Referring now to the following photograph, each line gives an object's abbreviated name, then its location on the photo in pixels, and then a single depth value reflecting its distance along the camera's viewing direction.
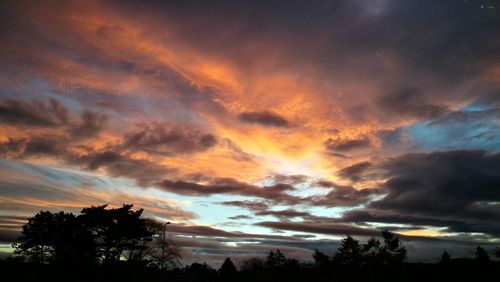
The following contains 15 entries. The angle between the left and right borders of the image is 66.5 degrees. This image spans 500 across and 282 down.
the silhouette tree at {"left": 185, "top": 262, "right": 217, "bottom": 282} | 51.12
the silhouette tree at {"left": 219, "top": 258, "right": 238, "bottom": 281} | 49.06
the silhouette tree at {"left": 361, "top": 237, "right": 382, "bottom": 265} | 82.59
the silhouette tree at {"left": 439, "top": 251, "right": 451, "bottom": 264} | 77.18
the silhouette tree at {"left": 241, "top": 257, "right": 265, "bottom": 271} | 76.97
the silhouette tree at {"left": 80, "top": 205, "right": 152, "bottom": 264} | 56.66
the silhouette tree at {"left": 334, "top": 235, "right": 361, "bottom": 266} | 83.71
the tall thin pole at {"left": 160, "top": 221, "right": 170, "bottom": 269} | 63.92
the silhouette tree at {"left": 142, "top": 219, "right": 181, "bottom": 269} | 66.00
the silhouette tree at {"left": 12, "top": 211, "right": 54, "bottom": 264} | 62.16
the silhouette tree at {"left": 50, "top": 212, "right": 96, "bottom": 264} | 55.31
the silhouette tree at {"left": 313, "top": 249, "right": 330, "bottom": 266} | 74.95
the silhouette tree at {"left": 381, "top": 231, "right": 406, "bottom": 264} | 77.43
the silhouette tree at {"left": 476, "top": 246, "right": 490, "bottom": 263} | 76.95
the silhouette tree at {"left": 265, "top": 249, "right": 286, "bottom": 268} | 81.49
